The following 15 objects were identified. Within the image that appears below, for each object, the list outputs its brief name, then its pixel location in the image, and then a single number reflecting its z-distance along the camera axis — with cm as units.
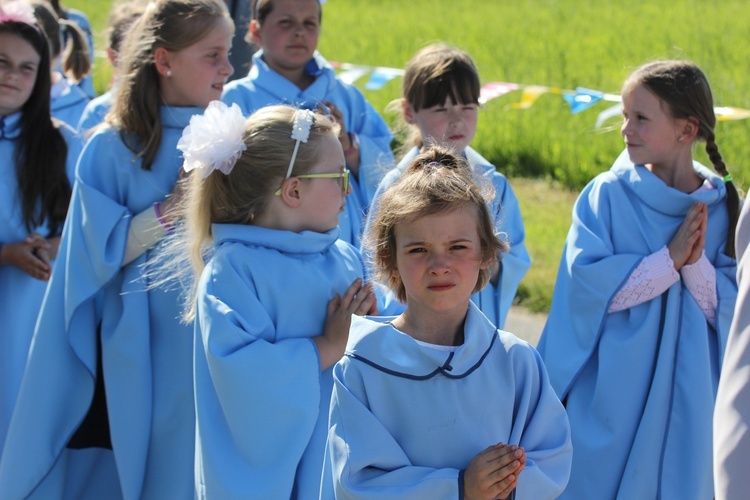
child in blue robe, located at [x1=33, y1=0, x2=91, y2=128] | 1191
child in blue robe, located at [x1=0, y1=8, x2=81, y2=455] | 906
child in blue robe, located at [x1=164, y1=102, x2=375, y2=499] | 641
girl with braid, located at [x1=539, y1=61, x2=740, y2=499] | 789
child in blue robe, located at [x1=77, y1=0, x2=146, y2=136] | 1019
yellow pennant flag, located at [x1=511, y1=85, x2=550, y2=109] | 1584
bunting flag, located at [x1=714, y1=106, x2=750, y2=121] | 1112
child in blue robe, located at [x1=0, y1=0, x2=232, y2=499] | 797
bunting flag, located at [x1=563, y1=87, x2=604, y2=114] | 1073
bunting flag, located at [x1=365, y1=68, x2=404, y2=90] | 1502
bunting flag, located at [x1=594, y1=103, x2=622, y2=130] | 1148
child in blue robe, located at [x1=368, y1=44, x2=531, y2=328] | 858
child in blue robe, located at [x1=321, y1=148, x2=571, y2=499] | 509
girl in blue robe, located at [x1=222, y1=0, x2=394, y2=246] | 969
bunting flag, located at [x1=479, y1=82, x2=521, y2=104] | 1461
